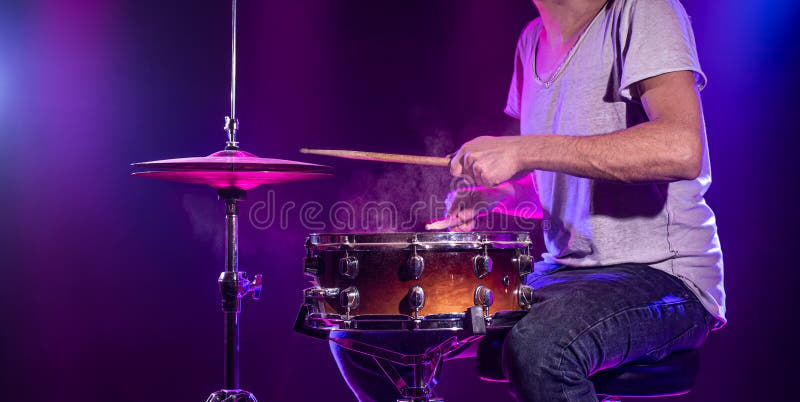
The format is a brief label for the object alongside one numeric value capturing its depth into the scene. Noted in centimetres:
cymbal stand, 223
